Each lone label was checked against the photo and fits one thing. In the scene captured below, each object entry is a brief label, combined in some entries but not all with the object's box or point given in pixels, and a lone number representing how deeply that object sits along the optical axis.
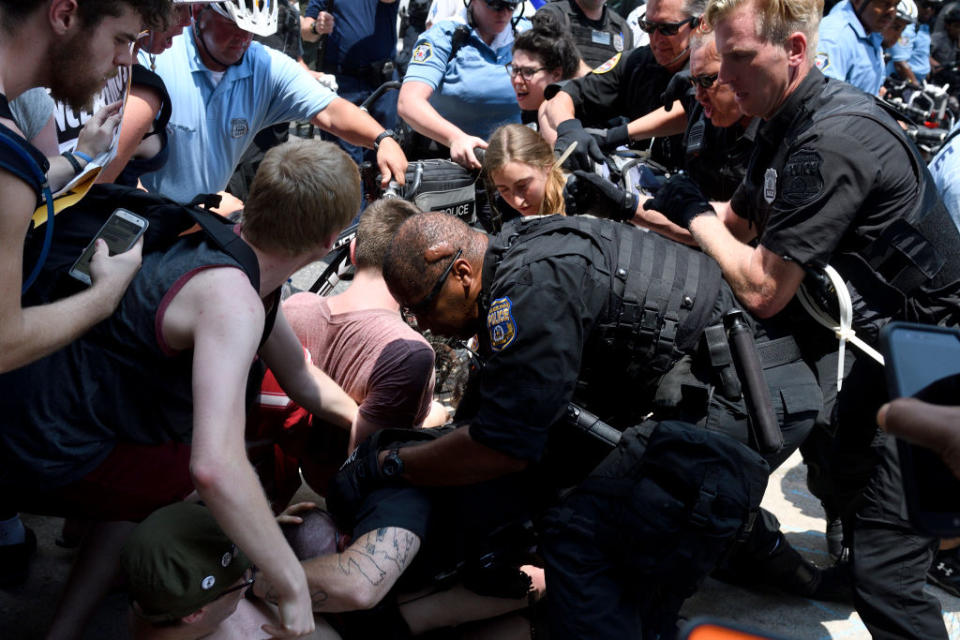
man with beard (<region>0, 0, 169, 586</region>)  1.69
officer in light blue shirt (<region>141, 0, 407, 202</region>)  3.37
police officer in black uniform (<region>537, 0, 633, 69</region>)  5.42
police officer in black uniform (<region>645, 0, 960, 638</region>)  2.48
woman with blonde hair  3.52
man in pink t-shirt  2.86
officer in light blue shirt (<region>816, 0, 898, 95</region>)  5.31
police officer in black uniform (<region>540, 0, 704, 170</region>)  3.96
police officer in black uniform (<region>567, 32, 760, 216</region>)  3.10
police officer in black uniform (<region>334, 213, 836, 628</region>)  2.29
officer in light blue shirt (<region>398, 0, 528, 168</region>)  4.54
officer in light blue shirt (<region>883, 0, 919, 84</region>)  9.28
